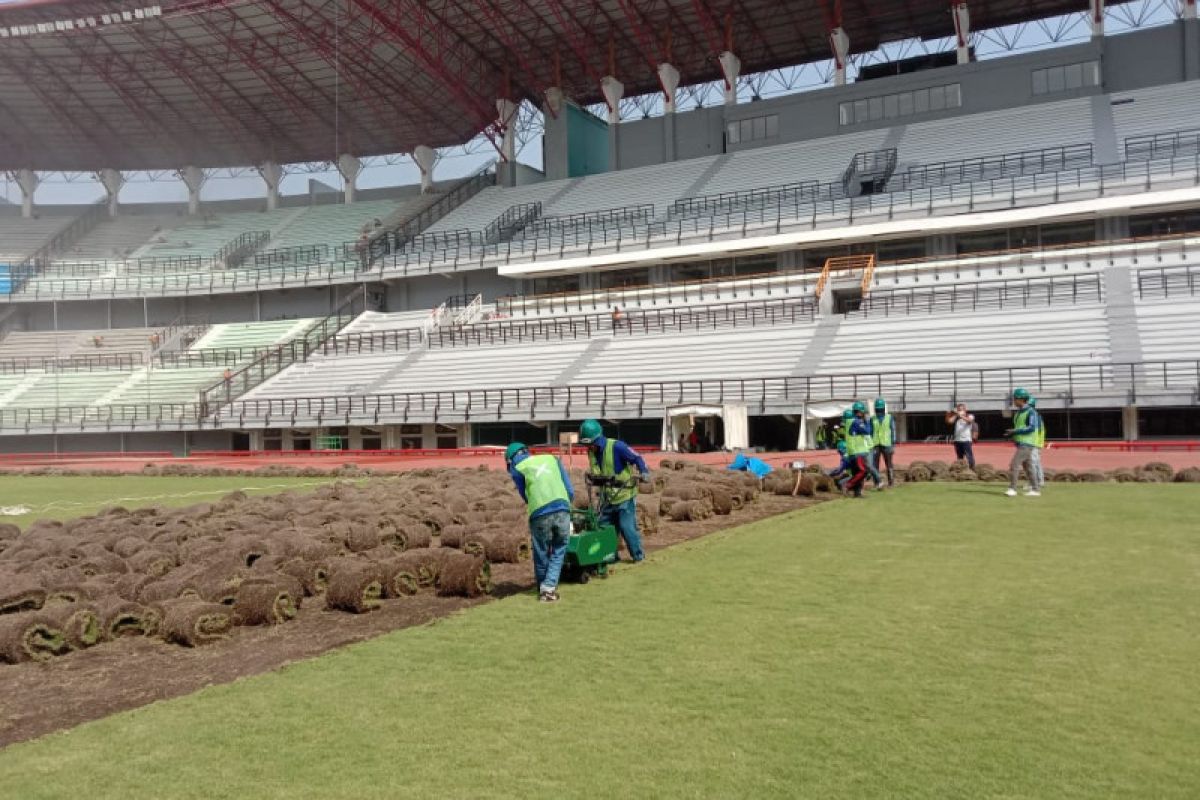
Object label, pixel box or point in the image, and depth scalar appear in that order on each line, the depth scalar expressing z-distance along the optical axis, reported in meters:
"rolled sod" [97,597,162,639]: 8.51
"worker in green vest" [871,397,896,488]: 18.34
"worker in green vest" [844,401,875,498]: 17.53
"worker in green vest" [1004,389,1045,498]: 15.66
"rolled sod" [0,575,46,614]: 8.87
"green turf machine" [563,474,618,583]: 9.88
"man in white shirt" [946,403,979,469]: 20.48
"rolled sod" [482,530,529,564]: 11.84
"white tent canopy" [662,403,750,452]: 31.64
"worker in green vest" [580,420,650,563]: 10.41
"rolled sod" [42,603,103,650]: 8.09
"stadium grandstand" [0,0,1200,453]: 36.22
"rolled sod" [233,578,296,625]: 8.77
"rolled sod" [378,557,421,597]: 9.68
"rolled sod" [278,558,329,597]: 10.12
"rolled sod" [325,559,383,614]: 9.27
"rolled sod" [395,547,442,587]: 9.92
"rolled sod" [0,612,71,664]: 7.75
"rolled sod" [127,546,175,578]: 10.72
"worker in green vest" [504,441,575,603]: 9.16
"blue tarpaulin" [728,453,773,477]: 20.09
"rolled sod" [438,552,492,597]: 9.70
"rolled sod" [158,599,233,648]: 8.13
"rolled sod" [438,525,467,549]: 12.24
